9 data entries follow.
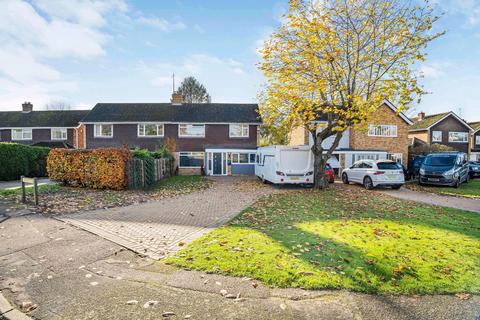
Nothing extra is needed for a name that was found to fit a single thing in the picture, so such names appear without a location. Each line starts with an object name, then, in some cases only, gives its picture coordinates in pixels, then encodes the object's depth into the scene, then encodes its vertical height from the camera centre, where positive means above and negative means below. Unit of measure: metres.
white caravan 15.38 -0.79
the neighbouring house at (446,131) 37.22 +2.65
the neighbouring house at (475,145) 43.00 +0.78
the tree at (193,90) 56.62 +12.66
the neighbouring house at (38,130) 31.98 +2.59
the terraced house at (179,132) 27.09 +1.92
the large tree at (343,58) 12.51 +4.44
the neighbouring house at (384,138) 27.36 +1.26
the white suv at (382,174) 15.70 -1.36
